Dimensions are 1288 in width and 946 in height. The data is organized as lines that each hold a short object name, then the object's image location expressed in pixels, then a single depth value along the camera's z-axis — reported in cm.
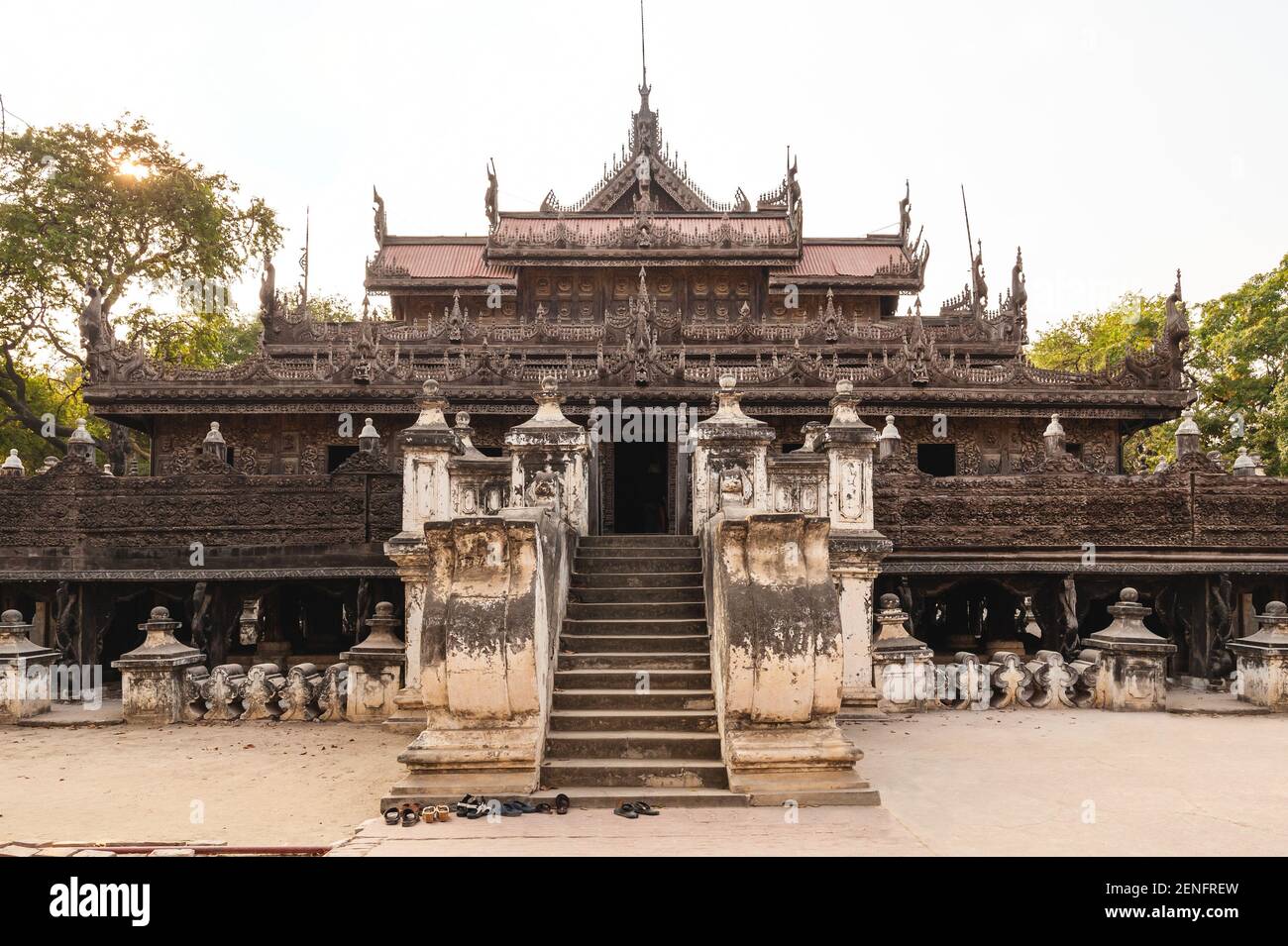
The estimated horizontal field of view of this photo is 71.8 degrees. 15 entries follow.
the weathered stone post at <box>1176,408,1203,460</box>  1416
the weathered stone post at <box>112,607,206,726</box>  975
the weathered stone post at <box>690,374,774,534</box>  876
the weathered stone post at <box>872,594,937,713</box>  991
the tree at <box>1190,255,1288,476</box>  2084
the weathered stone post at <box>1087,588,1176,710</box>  995
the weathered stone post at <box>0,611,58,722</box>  1004
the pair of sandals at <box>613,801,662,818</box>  545
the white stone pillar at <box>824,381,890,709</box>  957
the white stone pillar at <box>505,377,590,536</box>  902
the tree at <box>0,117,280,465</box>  2375
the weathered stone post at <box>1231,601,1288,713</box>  1009
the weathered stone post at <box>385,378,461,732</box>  907
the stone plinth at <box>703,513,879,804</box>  573
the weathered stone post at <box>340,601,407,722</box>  977
